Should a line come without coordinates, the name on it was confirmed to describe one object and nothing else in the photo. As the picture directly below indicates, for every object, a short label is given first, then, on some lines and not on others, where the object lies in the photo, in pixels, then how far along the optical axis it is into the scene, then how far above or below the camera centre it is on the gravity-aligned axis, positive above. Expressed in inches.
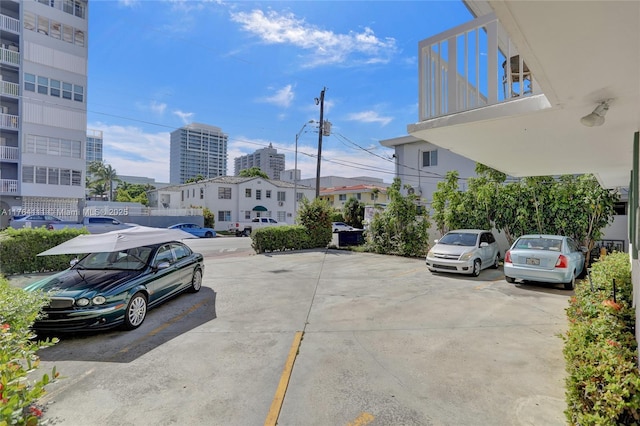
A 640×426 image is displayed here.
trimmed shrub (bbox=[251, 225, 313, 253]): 655.1 -54.2
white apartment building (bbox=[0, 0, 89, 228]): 973.2 +321.3
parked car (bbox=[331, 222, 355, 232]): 1163.9 -48.7
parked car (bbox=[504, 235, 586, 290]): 324.8 -45.6
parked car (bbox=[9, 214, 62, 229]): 878.4 -32.1
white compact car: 397.7 -48.2
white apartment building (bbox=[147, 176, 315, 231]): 1440.7 +59.9
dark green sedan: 197.2 -51.4
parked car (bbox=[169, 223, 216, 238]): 1124.0 -65.5
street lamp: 1105.1 +169.8
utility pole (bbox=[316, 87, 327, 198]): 878.0 +218.0
